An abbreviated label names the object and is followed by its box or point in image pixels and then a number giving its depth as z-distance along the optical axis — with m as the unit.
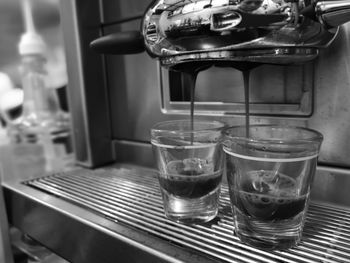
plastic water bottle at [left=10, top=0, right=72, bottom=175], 0.74
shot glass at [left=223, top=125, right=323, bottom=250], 0.28
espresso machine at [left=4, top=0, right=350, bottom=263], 0.28
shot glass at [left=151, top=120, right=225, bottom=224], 0.34
